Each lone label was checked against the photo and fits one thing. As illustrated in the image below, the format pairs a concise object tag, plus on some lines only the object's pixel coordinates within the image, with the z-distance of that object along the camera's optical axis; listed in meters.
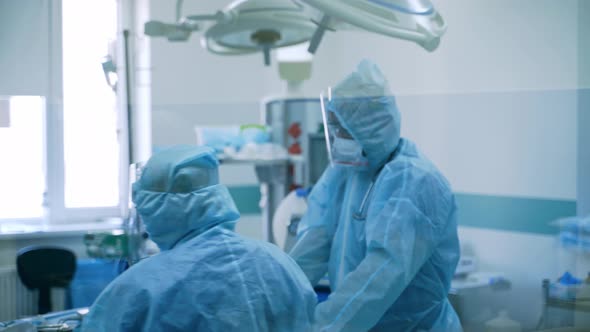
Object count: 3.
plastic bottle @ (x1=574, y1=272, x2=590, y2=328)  1.52
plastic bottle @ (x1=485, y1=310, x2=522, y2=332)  1.50
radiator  1.35
